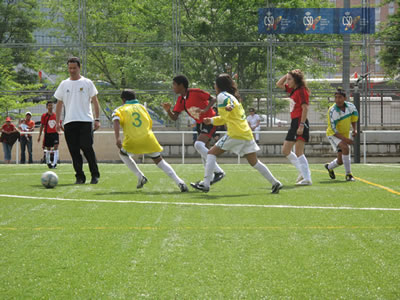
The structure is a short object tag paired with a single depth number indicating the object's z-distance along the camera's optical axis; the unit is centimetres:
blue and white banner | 2223
